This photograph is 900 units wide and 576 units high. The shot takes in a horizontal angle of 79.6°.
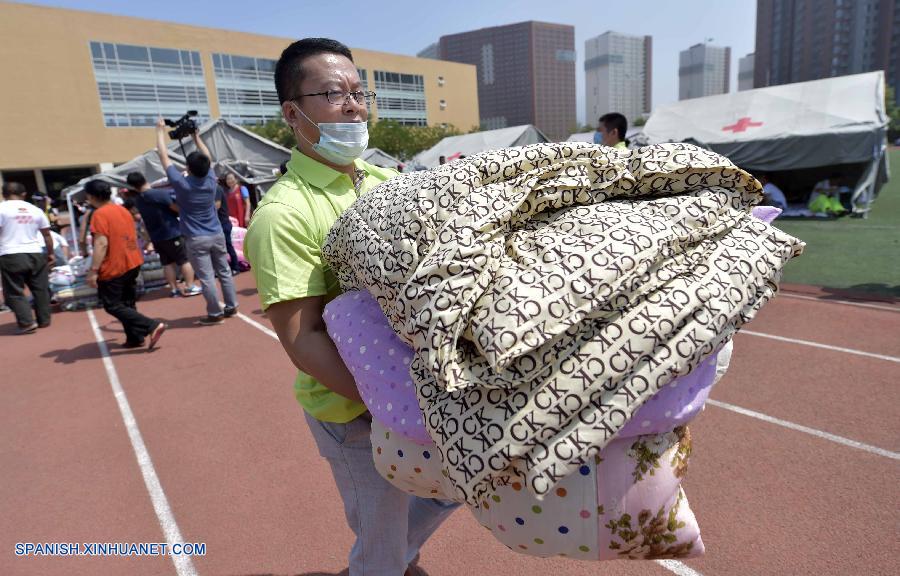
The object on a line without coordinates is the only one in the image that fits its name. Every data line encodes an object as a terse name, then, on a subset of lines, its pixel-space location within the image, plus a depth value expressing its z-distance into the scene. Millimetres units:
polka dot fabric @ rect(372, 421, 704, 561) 1033
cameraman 6758
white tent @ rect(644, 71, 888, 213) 12289
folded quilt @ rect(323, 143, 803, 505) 948
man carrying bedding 1494
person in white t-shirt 7020
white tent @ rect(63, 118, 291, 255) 11992
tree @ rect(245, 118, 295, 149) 44562
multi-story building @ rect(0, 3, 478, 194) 37000
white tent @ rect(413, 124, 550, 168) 17838
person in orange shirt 5766
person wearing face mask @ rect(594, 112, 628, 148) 6000
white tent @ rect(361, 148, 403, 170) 18008
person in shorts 8031
